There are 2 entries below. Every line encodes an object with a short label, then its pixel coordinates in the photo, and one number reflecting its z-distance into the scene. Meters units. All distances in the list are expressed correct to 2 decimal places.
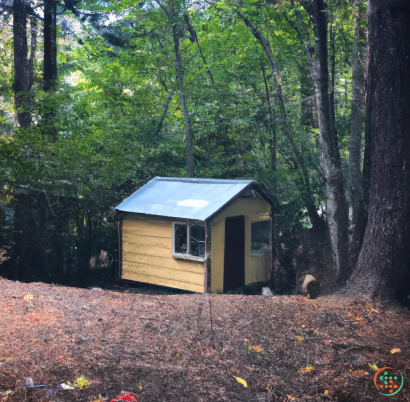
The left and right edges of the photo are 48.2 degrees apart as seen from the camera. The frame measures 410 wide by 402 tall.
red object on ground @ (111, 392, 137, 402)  4.09
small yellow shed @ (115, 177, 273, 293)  9.95
